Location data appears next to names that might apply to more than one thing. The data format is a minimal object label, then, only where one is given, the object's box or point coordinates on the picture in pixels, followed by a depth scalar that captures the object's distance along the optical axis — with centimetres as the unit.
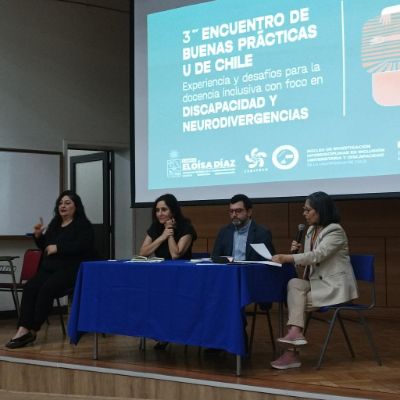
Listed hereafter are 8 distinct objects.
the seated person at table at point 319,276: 401
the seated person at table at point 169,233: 473
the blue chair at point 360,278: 404
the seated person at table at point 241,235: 461
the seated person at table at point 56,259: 501
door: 839
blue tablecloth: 383
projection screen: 513
